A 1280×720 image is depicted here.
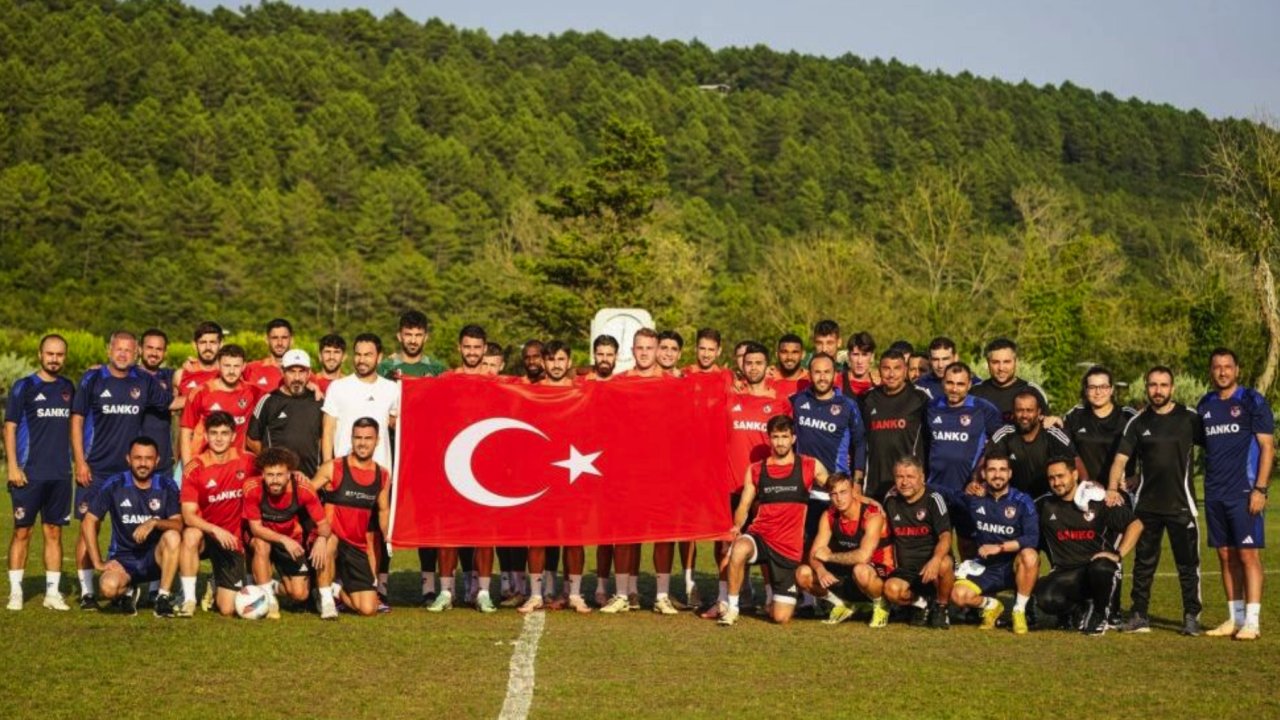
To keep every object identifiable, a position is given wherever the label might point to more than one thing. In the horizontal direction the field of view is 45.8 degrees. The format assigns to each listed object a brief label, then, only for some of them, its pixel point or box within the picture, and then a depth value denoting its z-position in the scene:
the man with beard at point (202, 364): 12.52
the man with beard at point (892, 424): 12.03
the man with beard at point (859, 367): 12.64
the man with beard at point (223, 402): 12.00
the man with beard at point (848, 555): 11.48
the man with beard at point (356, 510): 11.62
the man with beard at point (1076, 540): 11.37
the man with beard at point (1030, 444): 11.62
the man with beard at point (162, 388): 12.08
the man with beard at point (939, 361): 12.31
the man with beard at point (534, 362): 12.46
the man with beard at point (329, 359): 12.36
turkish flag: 12.11
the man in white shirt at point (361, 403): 12.04
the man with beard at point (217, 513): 11.36
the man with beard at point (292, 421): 12.13
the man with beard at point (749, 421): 12.23
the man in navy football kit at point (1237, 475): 11.23
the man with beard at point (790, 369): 12.41
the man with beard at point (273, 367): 12.56
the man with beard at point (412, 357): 12.51
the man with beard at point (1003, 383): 11.95
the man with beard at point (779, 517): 11.61
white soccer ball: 11.29
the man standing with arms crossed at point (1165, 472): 11.43
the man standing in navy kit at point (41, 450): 11.93
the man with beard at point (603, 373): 12.32
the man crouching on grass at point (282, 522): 11.38
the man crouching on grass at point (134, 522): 11.51
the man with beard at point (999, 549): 11.37
